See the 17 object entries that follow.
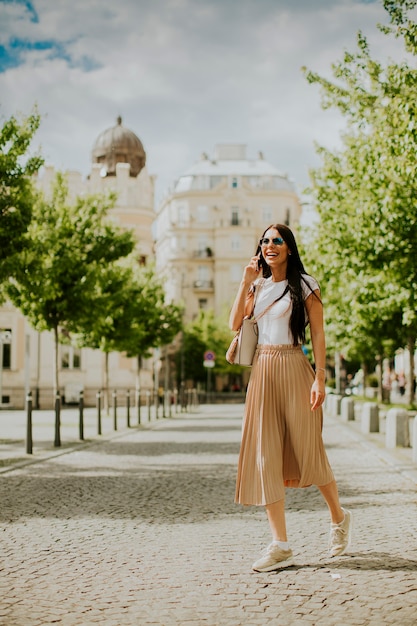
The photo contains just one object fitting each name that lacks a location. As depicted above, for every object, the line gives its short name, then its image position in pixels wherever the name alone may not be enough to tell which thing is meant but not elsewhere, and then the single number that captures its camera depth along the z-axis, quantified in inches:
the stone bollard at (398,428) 641.0
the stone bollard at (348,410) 1098.7
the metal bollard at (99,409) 797.9
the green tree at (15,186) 671.1
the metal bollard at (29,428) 574.4
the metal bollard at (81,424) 719.0
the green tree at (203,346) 2938.0
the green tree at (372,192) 582.9
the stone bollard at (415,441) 525.7
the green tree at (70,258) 900.0
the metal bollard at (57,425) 657.0
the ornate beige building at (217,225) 3508.9
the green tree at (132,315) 1023.0
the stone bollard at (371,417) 845.2
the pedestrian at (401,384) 2624.3
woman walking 233.5
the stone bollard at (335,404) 1325.0
